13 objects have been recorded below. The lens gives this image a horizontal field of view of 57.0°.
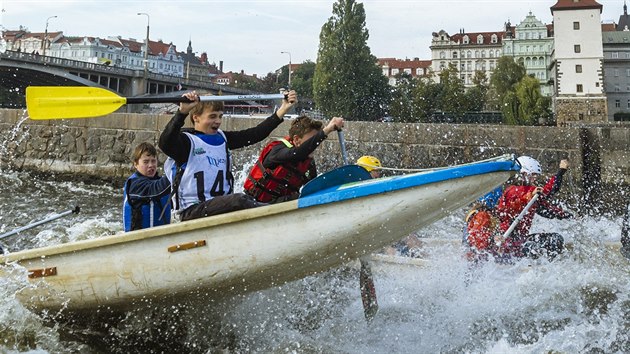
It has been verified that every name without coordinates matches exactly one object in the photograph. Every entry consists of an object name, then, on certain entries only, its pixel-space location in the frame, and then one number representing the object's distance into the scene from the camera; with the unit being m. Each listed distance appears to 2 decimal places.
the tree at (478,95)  53.21
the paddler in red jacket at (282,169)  4.65
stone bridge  48.44
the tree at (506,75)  58.19
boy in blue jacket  4.77
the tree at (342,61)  60.47
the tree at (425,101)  51.00
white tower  56.31
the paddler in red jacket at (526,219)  5.86
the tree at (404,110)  51.62
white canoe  3.81
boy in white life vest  4.24
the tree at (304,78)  110.47
